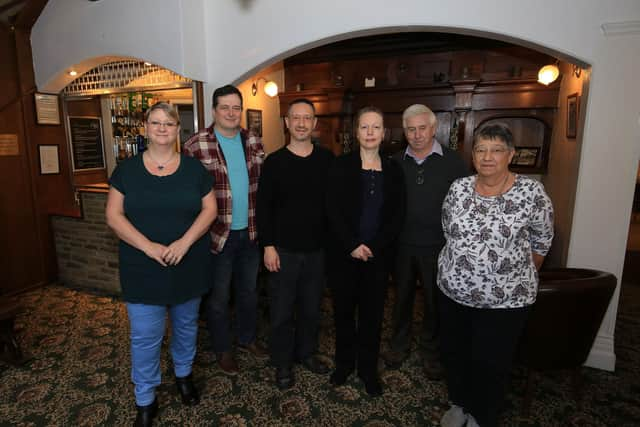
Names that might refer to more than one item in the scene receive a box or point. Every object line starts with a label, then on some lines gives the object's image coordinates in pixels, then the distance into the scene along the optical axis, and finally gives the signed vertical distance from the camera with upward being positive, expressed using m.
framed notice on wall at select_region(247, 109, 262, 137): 4.23 +0.29
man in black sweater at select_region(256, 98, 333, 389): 2.08 -0.44
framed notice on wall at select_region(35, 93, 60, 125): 3.82 +0.36
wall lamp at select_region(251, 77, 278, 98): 4.34 +0.67
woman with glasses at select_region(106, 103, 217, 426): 1.78 -0.40
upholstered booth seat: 1.89 -0.87
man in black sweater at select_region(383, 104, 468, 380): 2.20 -0.31
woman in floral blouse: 1.64 -0.47
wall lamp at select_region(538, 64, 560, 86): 3.67 +0.71
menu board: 4.21 +0.03
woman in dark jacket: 1.99 -0.37
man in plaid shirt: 2.20 -0.35
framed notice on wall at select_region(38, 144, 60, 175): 3.90 -0.14
